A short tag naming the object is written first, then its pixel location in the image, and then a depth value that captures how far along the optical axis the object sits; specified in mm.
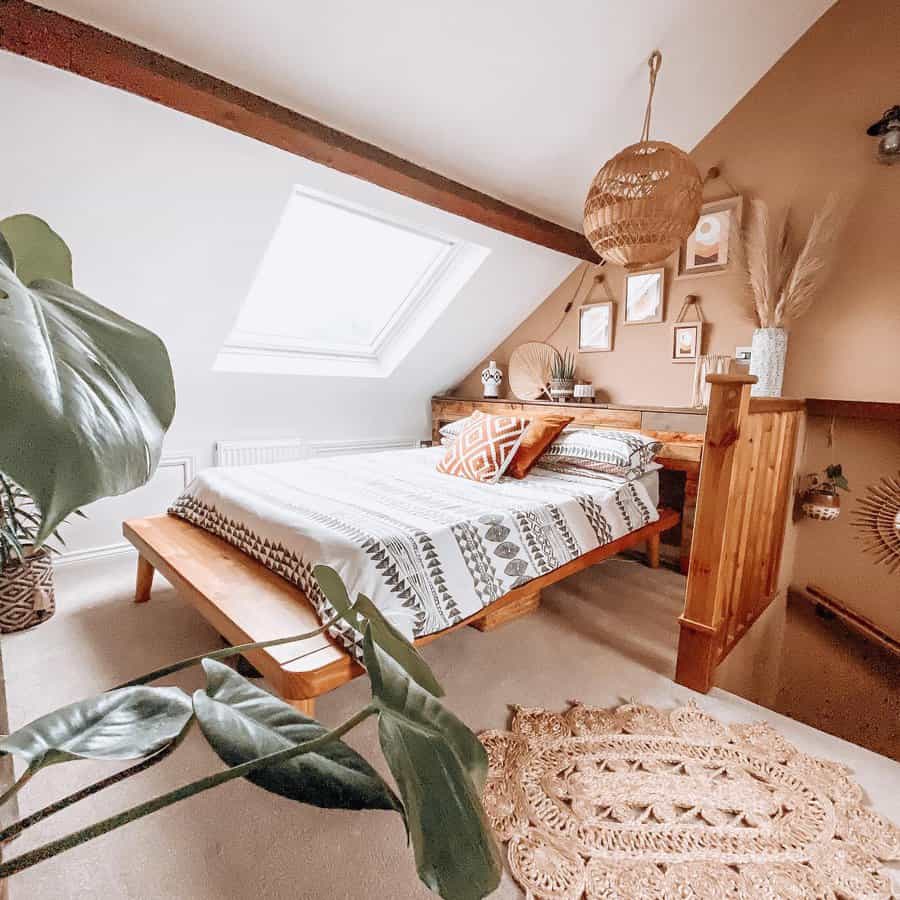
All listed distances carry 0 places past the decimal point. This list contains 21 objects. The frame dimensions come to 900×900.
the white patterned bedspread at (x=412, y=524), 1542
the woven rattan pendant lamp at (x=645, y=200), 1990
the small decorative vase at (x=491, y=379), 3928
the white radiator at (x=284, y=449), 3283
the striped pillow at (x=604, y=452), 2541
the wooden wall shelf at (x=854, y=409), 2404
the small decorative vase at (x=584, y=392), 3447
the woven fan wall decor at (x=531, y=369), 3771
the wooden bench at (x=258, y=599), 1291
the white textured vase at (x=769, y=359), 2578
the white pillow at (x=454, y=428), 2988
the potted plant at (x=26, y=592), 1971
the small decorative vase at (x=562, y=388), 3500
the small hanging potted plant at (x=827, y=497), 2490
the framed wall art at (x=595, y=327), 3443
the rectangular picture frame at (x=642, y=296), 3191
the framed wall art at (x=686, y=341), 3041
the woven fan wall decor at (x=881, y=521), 2502
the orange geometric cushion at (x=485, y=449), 2529
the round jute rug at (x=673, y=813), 1101
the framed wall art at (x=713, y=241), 2875
